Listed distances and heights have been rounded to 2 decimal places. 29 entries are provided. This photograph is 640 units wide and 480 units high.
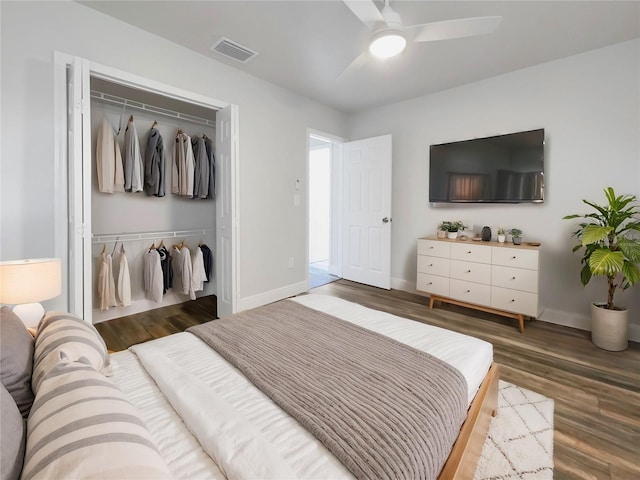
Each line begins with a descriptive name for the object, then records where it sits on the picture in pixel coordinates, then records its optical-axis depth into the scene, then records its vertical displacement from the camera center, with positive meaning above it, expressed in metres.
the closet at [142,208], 3.03 +0.27
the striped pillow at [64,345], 0.89 -0.38
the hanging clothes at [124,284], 2.99 -0.52
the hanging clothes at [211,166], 3.58 +0.80
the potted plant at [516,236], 2.99 +0.00
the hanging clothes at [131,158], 3.01 +0.74
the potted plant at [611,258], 2.29 -0.16
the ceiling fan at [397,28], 1.66 +1.20
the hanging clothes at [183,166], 3.36 +0.74
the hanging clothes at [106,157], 2.85 +0.71
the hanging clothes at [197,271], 3.47 -0.45
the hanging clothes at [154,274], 3.20 -0.45
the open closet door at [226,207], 3.10 +0.27
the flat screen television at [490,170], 3.01 +0.72
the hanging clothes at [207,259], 3.69 -0.33
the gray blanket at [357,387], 0.83 -0.54
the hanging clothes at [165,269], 3.31 -0.41
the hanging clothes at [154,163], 3.16 +0.73
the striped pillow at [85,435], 0.53 -0.41
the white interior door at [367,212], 4.10 +0.32
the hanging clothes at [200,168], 3.47 +0.74
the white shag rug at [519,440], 1.33 -1.02
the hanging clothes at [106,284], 2.91 -0.51
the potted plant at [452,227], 3.44 +0.09
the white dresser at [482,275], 2.77 -0.40
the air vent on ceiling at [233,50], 2.64 +1.67
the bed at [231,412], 0.76 -0.56
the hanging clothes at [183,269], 3.39 -0.41
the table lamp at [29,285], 1.49 -0.28
